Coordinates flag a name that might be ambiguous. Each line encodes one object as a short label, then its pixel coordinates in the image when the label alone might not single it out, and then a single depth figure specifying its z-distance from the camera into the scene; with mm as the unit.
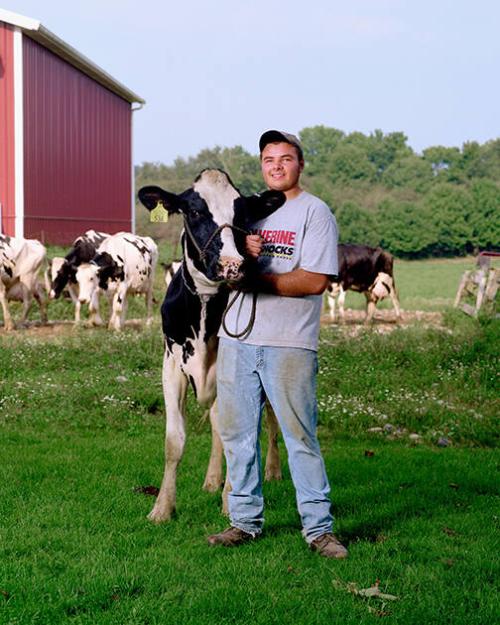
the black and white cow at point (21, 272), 18812
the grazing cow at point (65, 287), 19297
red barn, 23500
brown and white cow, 21578
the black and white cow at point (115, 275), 18844
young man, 5312
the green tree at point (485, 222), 76938
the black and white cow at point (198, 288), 5535
